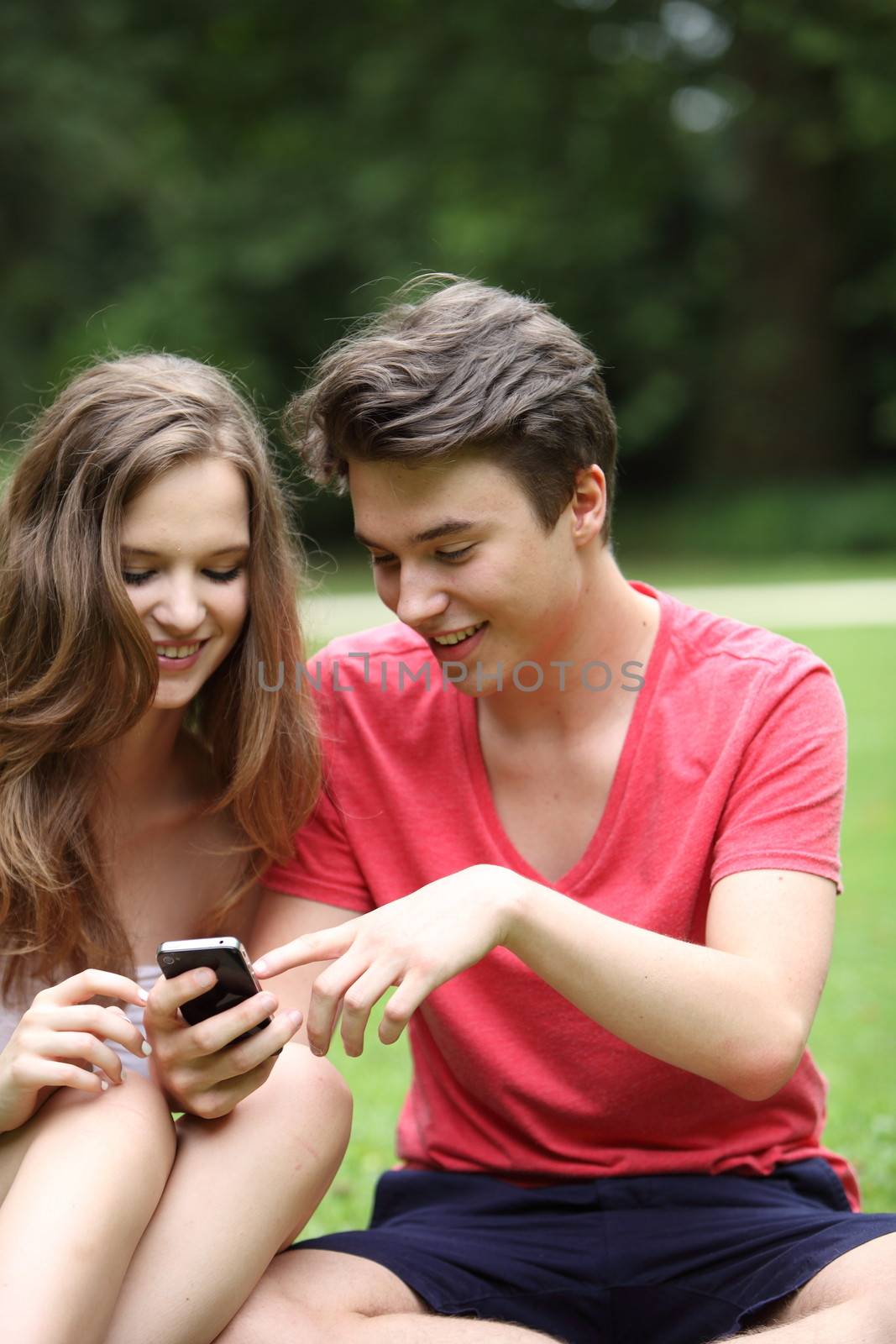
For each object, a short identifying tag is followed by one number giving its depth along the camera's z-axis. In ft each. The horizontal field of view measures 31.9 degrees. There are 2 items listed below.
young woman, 7.34
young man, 7.67
